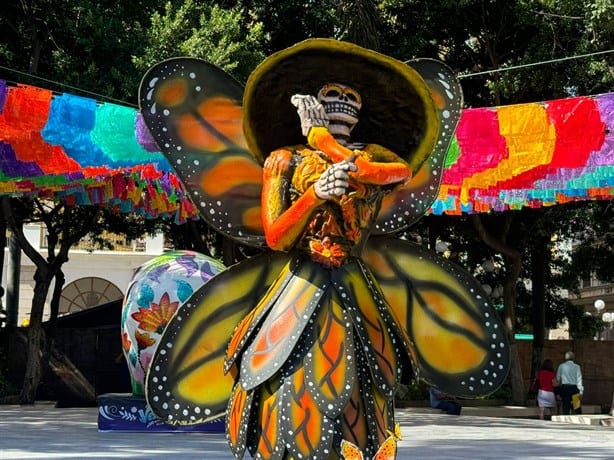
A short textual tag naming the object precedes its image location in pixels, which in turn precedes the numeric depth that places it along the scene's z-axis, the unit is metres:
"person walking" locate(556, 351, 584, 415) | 18.73
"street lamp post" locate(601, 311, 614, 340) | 39.16
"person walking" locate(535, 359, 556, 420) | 18.38
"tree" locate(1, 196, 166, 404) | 18.48
